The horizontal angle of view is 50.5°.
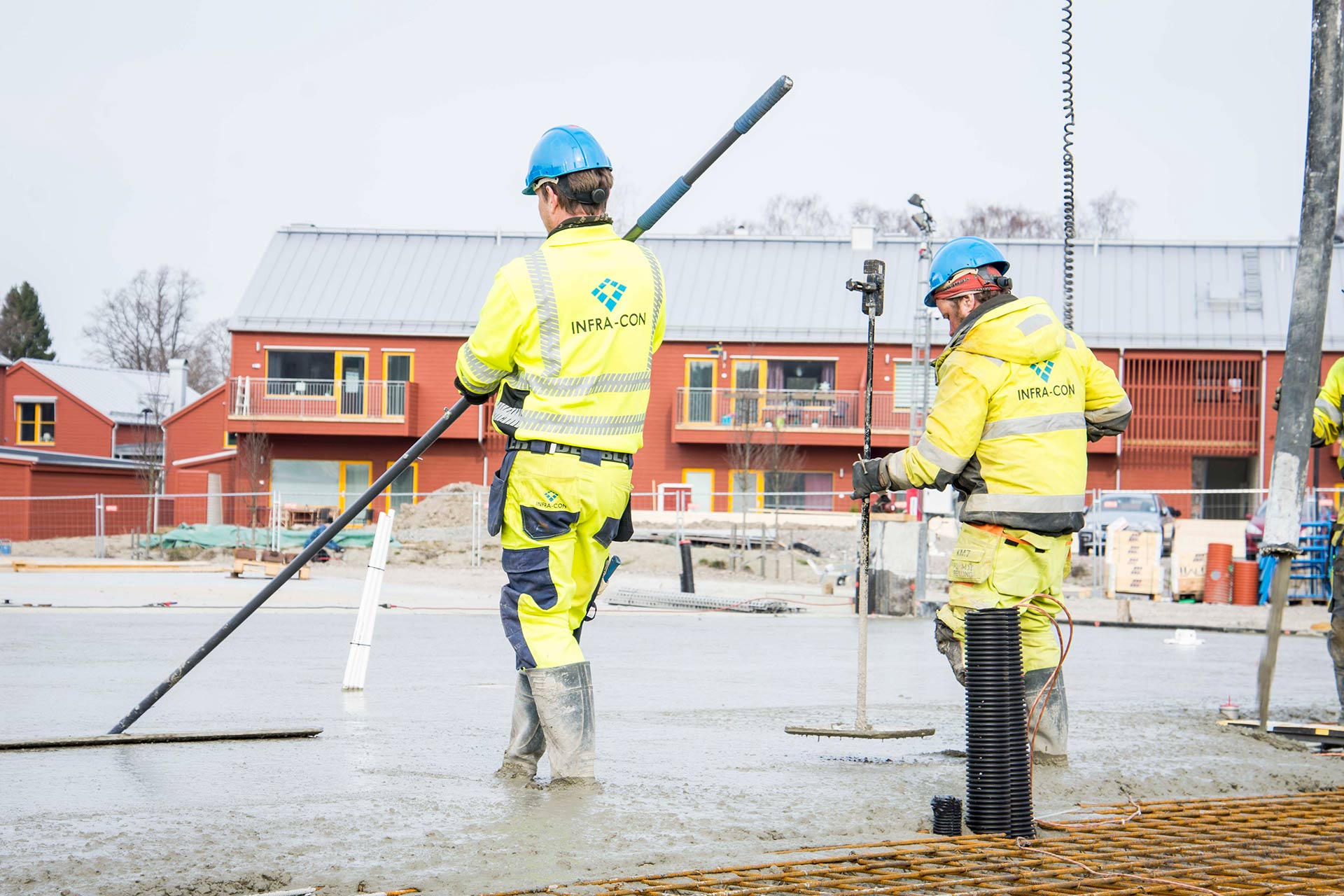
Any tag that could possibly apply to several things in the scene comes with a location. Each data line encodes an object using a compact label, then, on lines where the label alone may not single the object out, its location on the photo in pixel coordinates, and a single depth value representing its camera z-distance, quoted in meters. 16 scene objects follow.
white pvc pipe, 7.98
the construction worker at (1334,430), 7.30
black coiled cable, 8.27
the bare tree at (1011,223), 65.31
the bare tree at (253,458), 41.38
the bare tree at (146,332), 79.69
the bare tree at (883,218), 63.75
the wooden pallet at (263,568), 22.00
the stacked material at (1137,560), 22.73
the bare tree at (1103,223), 63.83
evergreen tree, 85.62
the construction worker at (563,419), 4.83
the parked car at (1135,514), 29.66
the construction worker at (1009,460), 5.50
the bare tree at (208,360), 81.44
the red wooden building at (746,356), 40.59
